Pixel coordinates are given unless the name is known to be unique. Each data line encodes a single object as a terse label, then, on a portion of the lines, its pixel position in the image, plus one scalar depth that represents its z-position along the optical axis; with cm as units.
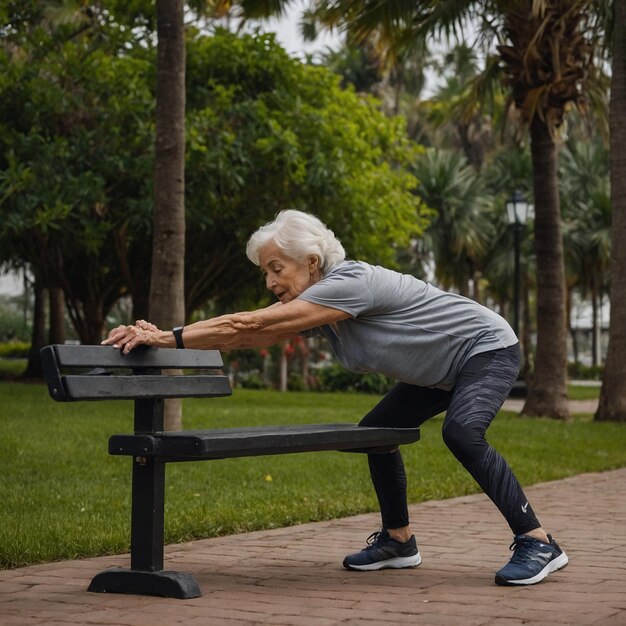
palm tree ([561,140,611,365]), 3850
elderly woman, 487
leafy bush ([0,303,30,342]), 6525
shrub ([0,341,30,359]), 4478
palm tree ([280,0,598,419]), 1731
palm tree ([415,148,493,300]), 3678
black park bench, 455
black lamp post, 2241
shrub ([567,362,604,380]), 4622
